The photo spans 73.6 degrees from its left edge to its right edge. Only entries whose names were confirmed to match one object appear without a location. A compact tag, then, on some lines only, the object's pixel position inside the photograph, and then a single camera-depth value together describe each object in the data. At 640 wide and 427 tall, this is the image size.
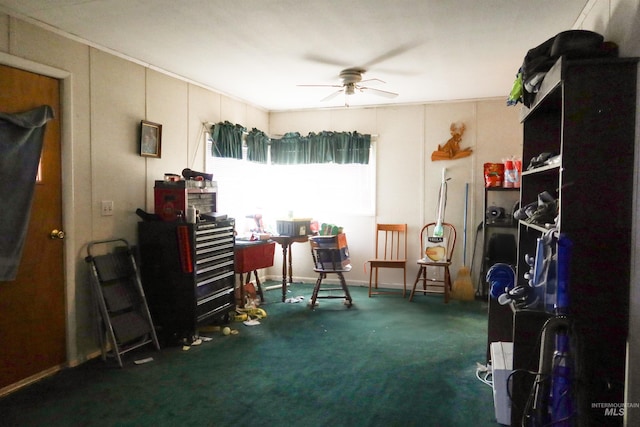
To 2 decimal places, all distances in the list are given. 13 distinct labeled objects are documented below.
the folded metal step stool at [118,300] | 3.08
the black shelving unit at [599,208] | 1.71
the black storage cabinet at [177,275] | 3.40
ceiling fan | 3.80
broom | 4.85
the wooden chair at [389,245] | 5.29
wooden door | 2.65
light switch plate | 3.28
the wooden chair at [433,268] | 4.96
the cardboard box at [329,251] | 4.46
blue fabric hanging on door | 2.54
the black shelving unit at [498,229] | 4.69
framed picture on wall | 3.61
